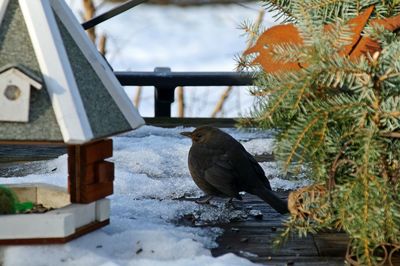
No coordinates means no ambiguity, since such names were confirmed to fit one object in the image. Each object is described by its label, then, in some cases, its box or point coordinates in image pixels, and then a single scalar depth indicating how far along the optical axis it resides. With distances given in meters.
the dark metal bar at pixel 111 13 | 7.01
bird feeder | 5.21
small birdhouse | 5.17
